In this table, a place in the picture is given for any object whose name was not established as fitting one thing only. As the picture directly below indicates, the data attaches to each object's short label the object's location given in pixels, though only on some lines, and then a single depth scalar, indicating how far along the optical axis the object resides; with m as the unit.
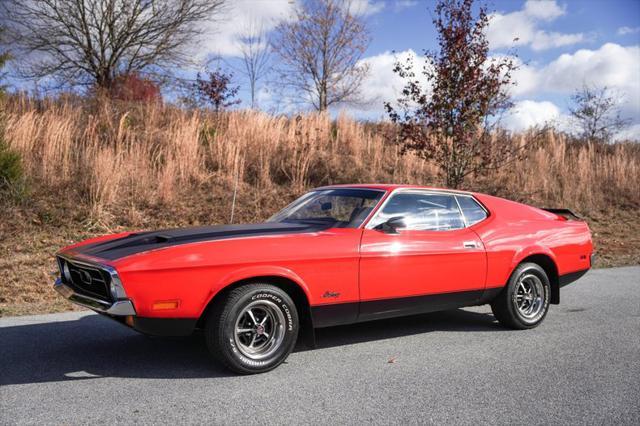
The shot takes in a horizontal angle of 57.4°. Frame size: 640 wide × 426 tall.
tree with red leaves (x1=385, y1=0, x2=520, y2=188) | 9.97
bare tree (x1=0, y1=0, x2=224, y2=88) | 17.33
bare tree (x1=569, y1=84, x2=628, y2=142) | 23.80
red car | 4.04
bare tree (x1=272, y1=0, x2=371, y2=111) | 24.34
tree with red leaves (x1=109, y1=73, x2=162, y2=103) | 17.45
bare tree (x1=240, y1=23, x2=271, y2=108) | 21.38
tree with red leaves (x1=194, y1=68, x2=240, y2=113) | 18.42
